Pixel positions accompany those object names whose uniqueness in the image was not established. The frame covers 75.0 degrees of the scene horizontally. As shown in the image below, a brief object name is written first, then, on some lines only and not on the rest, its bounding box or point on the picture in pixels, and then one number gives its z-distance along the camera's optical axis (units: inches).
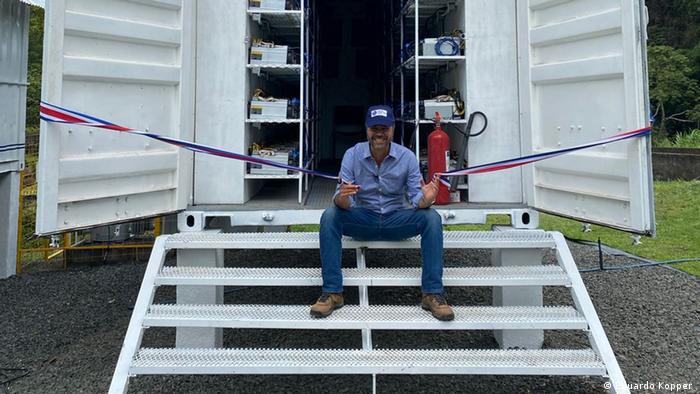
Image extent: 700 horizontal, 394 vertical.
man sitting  107.8
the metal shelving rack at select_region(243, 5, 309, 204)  143.6
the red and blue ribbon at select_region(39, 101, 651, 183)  106.0
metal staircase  94.8
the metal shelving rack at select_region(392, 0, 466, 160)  150.1
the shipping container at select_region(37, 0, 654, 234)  108.2
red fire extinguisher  143.8
